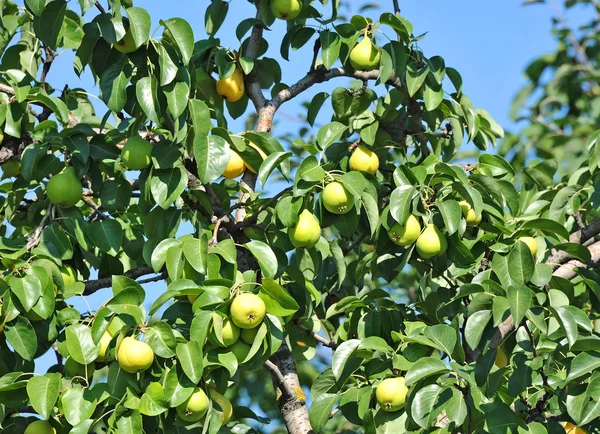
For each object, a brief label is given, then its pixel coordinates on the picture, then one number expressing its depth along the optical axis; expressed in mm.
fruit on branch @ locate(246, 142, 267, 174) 5531
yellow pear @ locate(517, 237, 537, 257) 5539
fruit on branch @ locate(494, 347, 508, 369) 6023
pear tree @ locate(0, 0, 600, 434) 4621
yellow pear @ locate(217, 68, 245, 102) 6121
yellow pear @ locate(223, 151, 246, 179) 5551
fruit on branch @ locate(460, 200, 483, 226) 5629
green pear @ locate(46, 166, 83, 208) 5469
